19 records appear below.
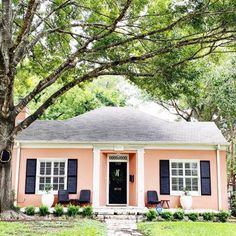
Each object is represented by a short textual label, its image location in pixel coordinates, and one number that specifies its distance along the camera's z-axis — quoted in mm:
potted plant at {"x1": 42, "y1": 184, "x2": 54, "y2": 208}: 13617
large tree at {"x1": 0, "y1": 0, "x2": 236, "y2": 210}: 9844
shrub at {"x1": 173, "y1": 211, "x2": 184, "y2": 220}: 11646
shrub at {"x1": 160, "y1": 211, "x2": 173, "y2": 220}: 11492
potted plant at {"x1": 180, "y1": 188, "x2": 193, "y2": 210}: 13789
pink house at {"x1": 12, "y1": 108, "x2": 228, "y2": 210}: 14258
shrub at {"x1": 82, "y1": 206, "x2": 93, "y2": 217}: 11648
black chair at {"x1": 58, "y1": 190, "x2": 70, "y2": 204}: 13797
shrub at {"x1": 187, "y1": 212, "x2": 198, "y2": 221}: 11734
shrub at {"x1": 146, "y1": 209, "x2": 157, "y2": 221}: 11321
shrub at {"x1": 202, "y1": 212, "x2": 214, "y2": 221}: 11944
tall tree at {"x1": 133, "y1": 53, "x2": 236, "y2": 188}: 11609
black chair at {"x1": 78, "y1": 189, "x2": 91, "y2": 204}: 13898
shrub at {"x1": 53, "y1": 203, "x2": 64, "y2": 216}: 11789
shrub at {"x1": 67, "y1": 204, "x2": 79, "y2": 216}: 11680
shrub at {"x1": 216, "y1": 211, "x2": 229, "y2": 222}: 12117
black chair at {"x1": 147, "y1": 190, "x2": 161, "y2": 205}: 13844
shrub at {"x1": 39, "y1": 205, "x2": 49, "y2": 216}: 11820
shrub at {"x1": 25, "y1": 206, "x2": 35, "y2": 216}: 11844
